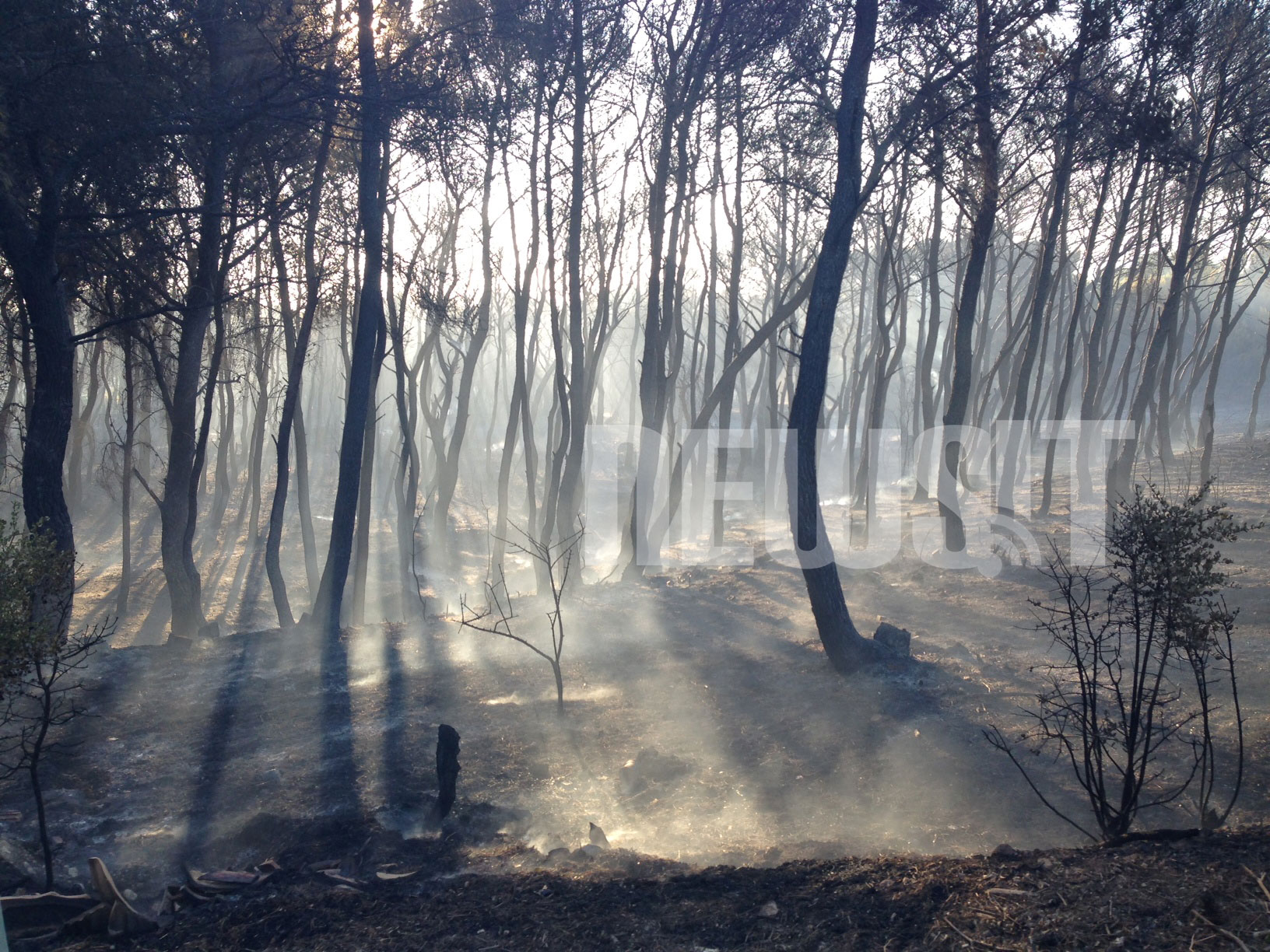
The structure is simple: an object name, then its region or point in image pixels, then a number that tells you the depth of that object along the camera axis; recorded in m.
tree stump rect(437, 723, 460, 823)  5.75
